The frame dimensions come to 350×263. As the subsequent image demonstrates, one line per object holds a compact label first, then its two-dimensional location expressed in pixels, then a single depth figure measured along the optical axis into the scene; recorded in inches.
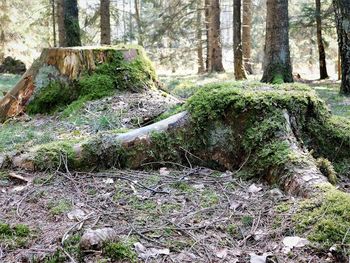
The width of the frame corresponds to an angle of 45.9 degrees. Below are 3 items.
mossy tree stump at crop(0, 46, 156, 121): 247.0
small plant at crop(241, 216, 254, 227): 104.5
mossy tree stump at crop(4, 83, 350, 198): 140.6
